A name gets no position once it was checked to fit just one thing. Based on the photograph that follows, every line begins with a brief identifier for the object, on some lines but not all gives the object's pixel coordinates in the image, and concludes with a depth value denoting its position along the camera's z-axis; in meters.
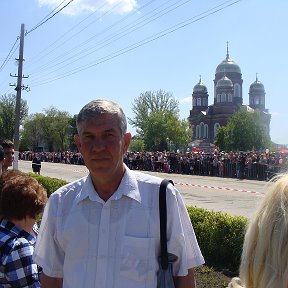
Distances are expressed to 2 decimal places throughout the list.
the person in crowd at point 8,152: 6.62
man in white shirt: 2.35
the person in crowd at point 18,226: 2.76
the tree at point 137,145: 92.68
